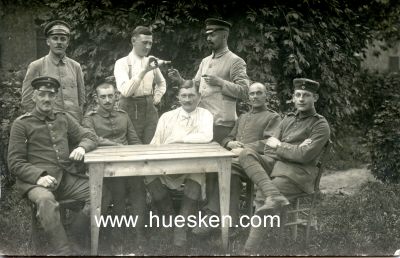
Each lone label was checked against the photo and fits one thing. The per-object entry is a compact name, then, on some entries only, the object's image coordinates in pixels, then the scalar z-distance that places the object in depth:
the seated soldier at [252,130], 3.88
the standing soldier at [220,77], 4.00
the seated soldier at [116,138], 3.82
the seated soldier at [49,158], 3.58
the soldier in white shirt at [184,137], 3.83
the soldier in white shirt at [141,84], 4.04
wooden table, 3.44
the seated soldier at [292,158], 3.76
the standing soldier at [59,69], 3.90
